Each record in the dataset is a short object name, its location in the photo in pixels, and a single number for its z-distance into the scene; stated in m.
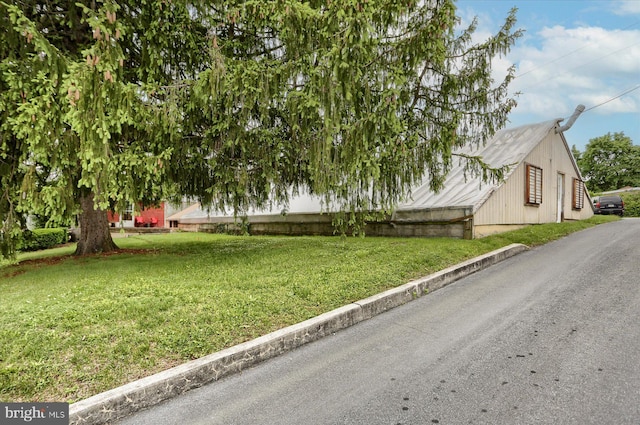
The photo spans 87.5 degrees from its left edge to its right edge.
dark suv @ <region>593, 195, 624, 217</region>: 19.06
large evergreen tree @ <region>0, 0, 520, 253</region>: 4.79
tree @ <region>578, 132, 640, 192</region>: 33.03
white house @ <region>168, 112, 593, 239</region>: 8.85
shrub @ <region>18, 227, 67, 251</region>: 13.41
